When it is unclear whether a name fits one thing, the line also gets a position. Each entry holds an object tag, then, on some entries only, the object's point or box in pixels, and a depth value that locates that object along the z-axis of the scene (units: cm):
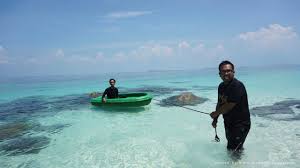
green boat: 1521
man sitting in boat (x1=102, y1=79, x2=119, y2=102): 1581
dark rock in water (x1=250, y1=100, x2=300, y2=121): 1228
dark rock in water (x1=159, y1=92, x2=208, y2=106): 1793
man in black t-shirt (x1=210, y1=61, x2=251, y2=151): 467
